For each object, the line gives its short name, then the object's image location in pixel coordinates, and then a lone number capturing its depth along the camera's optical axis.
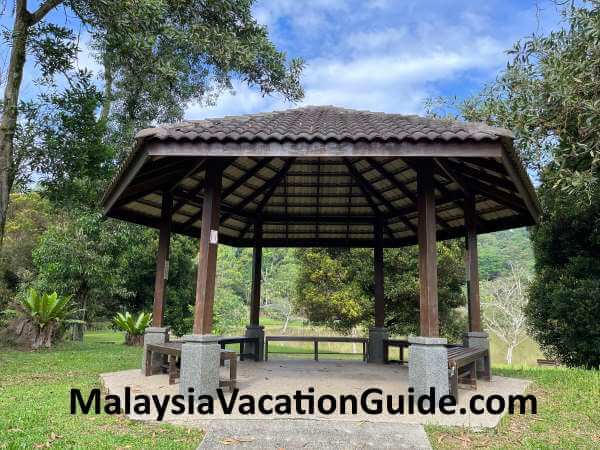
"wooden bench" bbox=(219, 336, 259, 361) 10.03
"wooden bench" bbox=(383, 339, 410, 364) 9.83
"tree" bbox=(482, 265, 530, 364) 33.19
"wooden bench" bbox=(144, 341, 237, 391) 6.20
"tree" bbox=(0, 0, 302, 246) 9.45
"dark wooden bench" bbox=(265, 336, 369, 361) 10.88
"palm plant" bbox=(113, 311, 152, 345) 15.26
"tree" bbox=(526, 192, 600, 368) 11.12
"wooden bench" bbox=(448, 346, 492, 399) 5.78
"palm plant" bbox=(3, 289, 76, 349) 12.39
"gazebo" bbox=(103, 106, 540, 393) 5.22
